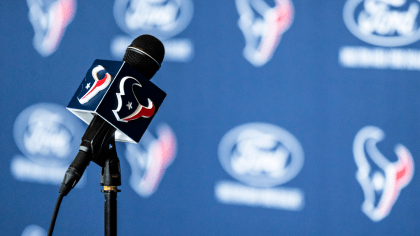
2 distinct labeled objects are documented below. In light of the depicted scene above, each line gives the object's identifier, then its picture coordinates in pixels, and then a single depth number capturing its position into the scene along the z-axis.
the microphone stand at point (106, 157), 3.88
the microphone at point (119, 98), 4.09
